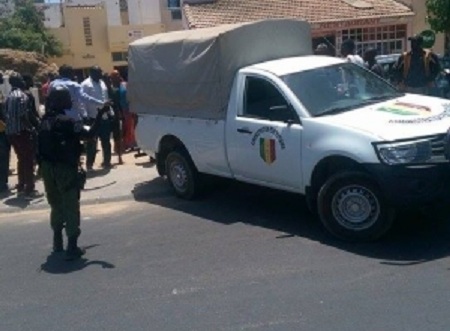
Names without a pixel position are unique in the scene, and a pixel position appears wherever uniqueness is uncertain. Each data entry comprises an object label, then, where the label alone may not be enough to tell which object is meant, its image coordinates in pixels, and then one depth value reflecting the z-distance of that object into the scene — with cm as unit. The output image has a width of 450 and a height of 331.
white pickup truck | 602
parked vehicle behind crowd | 1048
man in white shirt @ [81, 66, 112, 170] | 1066
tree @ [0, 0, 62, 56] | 4188
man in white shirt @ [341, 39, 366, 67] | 1027
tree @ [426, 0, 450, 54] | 2348
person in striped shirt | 926
